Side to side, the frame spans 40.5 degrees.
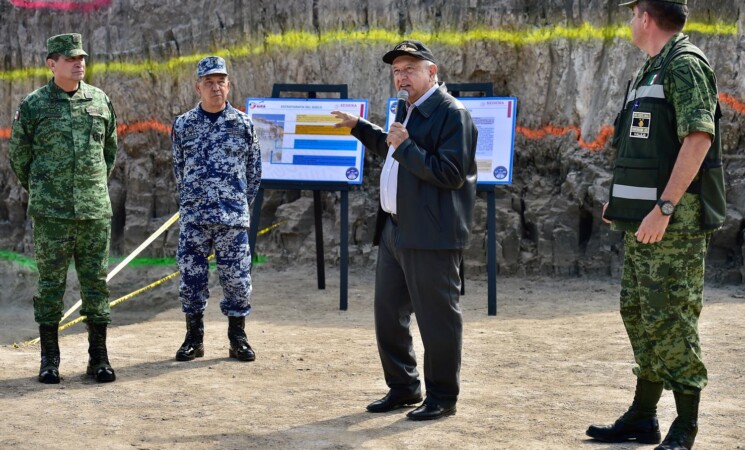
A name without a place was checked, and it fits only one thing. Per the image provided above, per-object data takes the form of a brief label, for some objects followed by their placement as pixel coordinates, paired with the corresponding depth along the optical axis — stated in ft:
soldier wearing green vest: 14.28
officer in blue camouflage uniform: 22.50
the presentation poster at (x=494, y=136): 29.50
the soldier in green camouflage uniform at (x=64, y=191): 20.67
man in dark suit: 16.71
